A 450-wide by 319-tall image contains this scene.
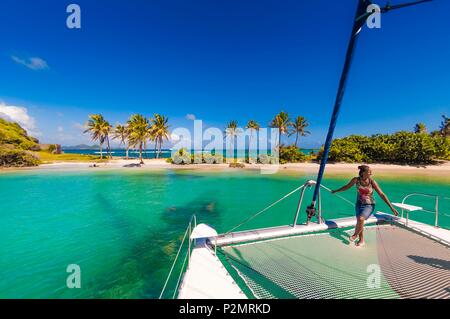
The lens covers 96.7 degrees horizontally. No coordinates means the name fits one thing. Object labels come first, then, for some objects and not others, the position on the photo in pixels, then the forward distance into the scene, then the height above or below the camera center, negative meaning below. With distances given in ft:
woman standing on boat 17.28 -3.56
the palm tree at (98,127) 168.96 +23.77
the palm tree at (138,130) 156.66 +19.66
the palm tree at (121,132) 189.51 +21.37
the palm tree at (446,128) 203.02 +28.52
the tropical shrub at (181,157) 148.97 -1.57
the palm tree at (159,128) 170.91 +22.81
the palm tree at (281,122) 173.47 +28.94
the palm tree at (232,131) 206.80 +24.96
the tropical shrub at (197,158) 153.38 -2.71
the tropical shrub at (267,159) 148.15 -2.83
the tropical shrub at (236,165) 134.17 -6.64
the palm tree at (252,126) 192.85 +28.31
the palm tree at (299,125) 177.88 +26.61
